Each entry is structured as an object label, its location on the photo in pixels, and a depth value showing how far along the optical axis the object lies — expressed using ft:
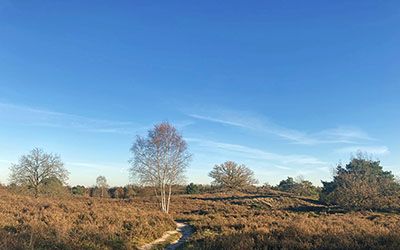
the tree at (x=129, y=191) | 244.38
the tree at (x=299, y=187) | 262.51
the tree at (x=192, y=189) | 263.49
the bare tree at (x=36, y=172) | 158.71
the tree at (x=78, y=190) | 249.67
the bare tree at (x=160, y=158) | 119.14
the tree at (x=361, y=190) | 131.13
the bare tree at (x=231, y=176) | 277.44
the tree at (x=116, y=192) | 251.15
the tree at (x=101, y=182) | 289.84
